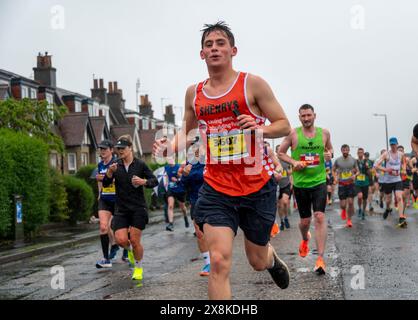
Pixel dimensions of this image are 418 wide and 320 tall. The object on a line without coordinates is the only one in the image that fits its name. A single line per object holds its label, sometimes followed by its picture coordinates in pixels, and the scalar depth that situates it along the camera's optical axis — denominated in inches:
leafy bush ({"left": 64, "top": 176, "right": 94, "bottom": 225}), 895.1
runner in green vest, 339.3
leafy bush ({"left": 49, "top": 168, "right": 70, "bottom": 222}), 817.5
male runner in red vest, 199.3
